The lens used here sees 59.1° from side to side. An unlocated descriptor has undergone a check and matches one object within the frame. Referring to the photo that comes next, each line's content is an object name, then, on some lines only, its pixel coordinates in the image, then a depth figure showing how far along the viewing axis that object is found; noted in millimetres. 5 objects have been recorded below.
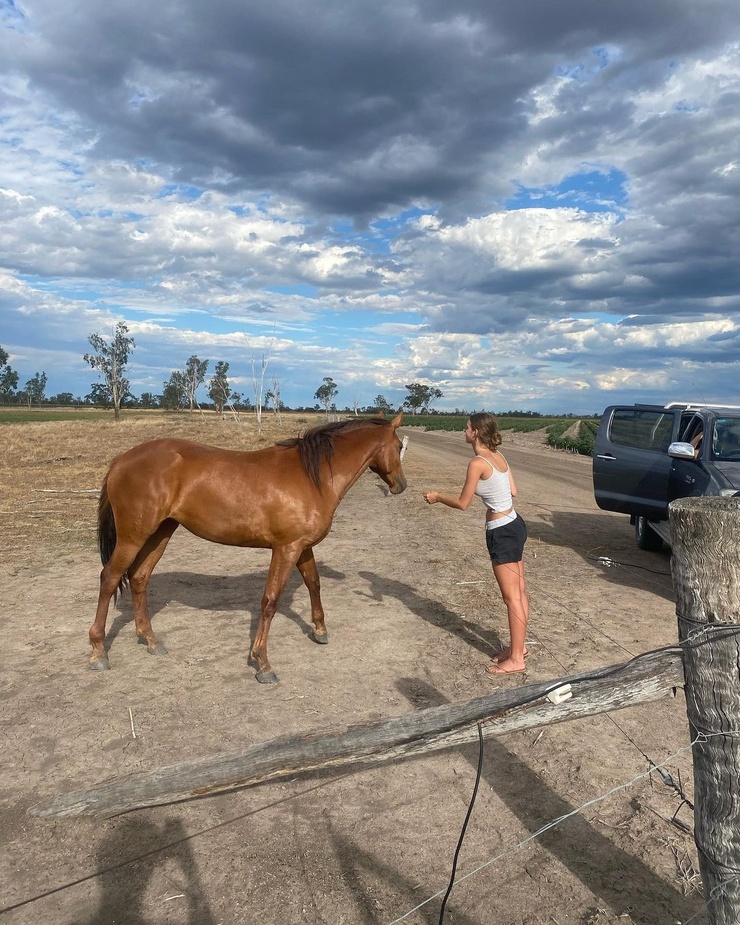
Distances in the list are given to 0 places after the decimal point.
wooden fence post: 2145
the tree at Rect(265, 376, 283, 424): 63281
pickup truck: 7441
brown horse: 5348
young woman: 5082
